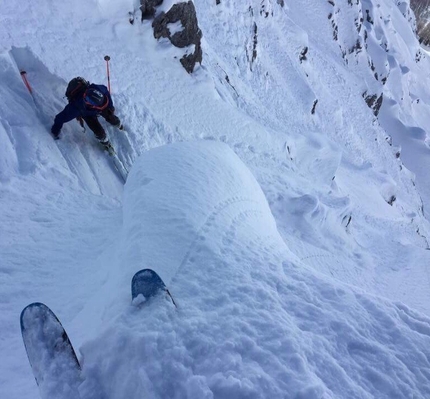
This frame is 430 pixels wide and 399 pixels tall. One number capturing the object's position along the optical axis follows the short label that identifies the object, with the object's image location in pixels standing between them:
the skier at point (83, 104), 6.05
